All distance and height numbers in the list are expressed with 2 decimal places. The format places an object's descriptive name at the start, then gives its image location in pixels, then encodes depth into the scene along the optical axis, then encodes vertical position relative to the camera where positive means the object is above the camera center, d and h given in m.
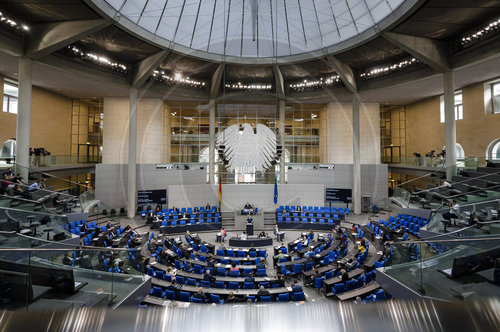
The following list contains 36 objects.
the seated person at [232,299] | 8.50 -4.62
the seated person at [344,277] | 9.79 -4.25
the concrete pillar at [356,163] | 22.59 +1.14
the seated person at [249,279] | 9.86 -4.40
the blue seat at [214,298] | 8.55 -4.53
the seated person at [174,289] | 9.02 -4.43
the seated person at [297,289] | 8.82 -4.30
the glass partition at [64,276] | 3.04 -1.80
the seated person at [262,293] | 8.60 -4.35
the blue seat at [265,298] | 8.47 -4.48
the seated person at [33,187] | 12.12 -0.79
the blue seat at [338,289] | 9.24 -4.48
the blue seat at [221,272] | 10.97 -4.59
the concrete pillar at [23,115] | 14.21 +3.45
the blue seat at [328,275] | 10.28 -4.37
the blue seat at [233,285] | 9.76 -4.64
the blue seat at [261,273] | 10.92 -4.59
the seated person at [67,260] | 4.42 -1.69
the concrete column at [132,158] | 20.69 +1.29
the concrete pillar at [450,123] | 16.42 +3.66
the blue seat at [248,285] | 9.65 -4.55
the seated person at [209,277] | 10.09 -4.46
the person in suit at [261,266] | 11.23 -4.40
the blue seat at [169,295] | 8.74 -4.55
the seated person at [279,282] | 9.61 -4.41
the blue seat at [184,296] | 8.67 -4.53
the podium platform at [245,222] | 19.48 -3.98
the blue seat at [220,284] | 9.76 -4.61
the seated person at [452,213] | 10.19 -1.64
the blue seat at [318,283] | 10.10 -4.63
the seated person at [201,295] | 8.56 -4.43
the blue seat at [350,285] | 9.44 -4.42
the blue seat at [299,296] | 8.60 -4.44
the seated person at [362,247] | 12.71 -3.93
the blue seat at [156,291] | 8.84 -4.49
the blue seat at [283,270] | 11.07 -4.52
